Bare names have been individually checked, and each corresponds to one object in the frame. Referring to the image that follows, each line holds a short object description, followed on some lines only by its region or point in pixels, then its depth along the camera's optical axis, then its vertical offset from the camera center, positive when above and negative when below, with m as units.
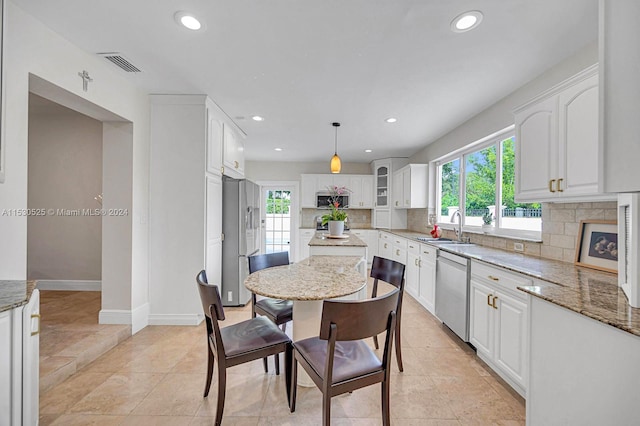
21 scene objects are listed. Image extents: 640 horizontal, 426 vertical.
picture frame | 1.85 -0.21
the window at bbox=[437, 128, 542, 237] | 2.88 +0.32
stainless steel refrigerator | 3.66 -0.40
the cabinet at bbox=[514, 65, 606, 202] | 1.72 +0.51
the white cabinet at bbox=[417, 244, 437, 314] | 3.37 -0.81
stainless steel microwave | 6.42 +0.29
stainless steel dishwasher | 2.54 -0.77
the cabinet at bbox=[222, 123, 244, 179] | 3.66 +0.83
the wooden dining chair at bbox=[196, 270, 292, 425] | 1.53 -0.78
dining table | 1.57 -0.45
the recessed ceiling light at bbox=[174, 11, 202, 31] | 1.74 +1.22
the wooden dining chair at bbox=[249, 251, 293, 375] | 2.15 -0.76
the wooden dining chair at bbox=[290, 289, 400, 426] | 1.24 -0.76
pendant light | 3.72 +0.65
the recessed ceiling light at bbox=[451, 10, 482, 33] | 1.69 +1.21
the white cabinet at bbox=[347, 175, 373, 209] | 6.48 +0.50
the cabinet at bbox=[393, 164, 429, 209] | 5.04 +0.51
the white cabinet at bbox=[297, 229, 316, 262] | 6.43 -0.68
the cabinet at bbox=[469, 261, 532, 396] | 1.87 -0.79
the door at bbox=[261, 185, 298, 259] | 6.67 -0.11
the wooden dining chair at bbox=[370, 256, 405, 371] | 2.14 -0.50
